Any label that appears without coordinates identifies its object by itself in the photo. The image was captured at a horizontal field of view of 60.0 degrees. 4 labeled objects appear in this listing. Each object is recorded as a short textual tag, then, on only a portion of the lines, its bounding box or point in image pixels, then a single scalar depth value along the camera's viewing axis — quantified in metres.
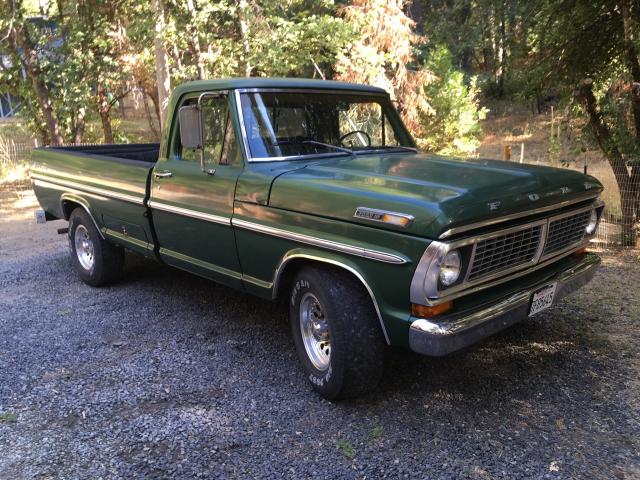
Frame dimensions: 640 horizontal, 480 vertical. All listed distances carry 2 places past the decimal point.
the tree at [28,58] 12.77
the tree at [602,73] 6.53
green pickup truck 2.92
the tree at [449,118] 14.30
